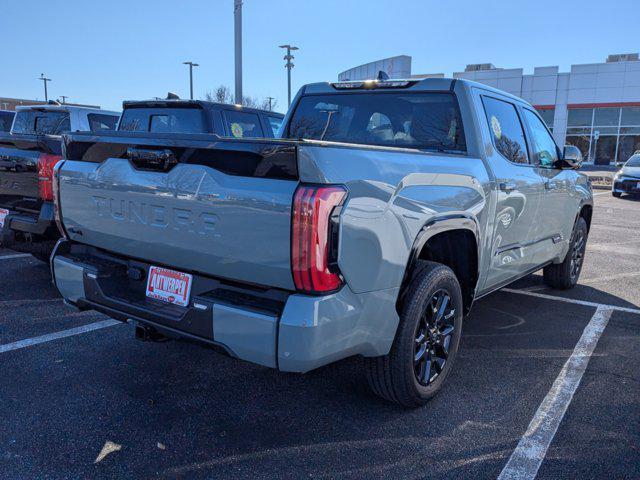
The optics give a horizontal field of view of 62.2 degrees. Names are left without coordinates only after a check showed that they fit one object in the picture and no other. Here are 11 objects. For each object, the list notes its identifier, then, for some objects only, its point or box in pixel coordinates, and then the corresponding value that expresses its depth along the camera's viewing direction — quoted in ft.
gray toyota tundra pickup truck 7.28
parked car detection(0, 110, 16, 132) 38.88
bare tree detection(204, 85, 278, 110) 148.68
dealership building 109.19
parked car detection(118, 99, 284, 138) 21.29
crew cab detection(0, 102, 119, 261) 16.02
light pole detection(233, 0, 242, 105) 43.11
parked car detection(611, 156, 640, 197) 56.24
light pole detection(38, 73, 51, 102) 198.39
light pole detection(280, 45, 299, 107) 81.71
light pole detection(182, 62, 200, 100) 135.29
